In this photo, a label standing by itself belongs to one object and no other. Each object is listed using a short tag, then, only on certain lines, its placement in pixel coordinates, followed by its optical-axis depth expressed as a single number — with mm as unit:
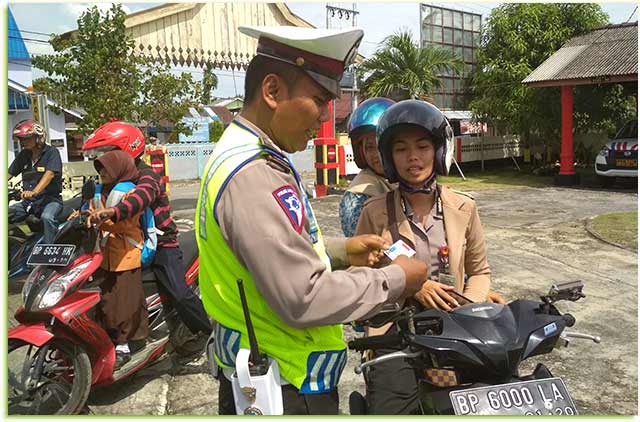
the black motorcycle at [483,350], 1526
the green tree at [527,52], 16297
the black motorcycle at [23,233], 5297
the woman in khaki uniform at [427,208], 2207
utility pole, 23031
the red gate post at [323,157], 11539
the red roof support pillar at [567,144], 13648
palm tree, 19000
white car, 11930
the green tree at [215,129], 29202
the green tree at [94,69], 8555
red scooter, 2945
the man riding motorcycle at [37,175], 5859
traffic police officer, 1280
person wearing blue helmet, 2654
